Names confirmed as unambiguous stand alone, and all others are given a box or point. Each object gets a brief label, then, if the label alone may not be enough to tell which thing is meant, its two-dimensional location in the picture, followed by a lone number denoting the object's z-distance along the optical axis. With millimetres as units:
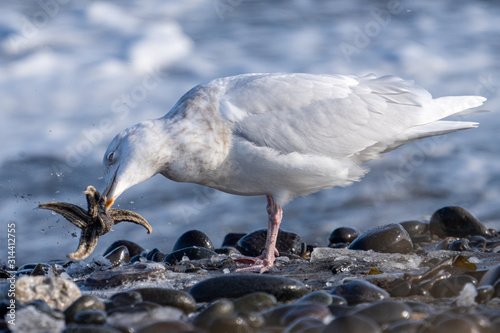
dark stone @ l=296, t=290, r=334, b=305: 6750
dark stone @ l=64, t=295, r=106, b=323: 6402
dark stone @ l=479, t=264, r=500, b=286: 7116
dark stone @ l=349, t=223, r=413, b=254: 11266
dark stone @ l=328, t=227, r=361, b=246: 13785
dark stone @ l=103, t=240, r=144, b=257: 12992
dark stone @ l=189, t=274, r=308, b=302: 7379
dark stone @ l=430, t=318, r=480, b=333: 5215
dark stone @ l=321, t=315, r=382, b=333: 5207
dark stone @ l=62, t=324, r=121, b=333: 5383
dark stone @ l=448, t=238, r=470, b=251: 11195
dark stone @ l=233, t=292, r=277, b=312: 6637
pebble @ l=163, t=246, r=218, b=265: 10906
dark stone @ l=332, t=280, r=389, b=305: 7043
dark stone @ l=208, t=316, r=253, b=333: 5617
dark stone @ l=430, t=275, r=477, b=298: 7273
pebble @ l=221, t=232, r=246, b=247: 13943
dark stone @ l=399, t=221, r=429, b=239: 13531
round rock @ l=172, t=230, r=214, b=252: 12312
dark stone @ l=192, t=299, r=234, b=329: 6098
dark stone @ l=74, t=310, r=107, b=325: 6191
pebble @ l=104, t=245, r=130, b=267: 12125
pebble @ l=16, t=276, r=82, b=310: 6910
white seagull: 10383
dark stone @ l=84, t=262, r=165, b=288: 8789
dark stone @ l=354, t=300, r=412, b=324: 5790
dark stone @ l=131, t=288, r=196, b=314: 6883
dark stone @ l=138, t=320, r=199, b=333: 5492
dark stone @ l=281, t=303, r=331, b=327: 5906
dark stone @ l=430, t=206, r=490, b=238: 13031
